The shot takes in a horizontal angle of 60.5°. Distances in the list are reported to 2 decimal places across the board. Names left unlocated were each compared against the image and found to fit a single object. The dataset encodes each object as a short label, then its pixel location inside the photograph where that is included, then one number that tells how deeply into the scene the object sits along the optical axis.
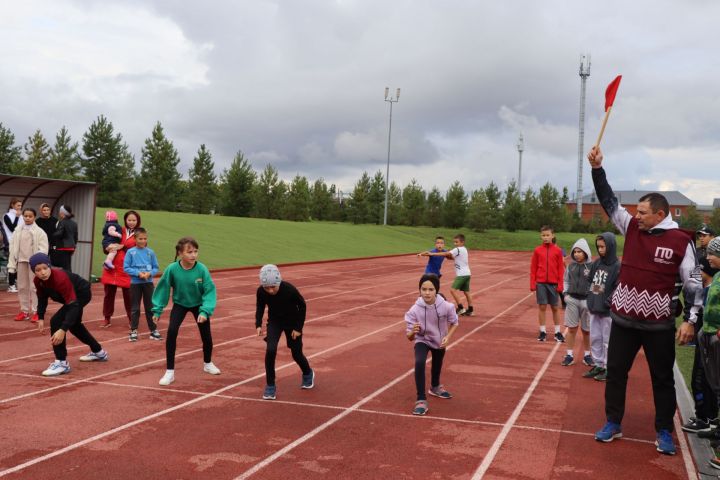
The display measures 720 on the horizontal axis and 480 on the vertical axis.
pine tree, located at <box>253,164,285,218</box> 63.06
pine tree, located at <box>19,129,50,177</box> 53.88
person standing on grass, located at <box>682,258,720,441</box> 6.05
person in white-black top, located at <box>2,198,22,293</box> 12.94
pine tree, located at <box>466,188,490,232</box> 70.12
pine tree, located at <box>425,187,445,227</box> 75.06
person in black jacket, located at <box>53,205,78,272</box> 12.76
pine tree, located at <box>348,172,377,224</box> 75.00
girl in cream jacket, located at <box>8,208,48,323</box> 11.38
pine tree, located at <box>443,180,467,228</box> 74.00
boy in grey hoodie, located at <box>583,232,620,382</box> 7.86
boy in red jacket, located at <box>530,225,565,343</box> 10.71
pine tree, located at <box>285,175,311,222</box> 63.19
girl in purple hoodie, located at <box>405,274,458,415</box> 6.65
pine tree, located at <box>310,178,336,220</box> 76.94
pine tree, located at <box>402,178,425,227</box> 75.38
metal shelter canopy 17.62
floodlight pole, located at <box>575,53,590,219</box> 80.50
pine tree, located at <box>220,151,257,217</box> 60.72
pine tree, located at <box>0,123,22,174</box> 58.37
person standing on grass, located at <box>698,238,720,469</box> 4.91
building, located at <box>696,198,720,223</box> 134.70
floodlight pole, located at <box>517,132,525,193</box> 81.44
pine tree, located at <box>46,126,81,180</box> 54.41
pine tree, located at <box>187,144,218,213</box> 61.06
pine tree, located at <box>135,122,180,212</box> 56.66
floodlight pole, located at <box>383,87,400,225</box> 59.55
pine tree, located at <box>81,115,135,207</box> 56.69
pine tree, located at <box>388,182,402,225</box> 76.19
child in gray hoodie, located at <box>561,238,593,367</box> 8.75
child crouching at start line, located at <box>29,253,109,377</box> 7.35
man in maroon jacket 5.32
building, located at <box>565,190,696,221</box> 126.11
